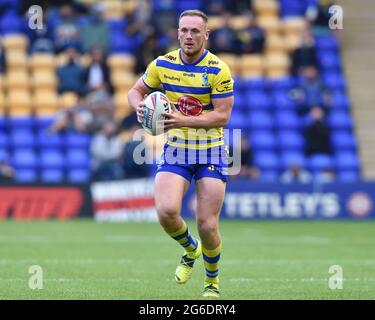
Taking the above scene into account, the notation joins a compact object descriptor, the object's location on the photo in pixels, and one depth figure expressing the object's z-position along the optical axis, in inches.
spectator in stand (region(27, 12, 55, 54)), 936.9
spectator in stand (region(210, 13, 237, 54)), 929.5
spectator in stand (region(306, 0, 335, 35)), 980.6
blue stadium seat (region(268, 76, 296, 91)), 961.4
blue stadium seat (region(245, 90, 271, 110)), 946.7
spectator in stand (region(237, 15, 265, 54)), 957.8
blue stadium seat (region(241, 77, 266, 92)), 964.0
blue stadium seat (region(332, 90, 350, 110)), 961.3
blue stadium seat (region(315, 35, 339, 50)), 1006.4
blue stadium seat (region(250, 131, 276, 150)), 919.0
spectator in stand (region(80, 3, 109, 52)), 942.4
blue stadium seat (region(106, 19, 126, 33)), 988.6
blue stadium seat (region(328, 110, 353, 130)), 942.4
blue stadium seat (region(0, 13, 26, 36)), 956.8
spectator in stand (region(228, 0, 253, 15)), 992.9
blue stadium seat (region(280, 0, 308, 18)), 1028.9
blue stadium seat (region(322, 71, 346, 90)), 975.6
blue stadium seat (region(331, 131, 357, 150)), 929.5
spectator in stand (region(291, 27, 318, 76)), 944.3
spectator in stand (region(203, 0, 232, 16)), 978.7
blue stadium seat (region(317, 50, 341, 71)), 992.9
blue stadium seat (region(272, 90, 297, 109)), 945.5
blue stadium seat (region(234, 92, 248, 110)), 943.7
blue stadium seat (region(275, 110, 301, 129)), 932.3
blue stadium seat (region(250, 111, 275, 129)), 932.6
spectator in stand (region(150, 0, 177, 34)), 936.3
